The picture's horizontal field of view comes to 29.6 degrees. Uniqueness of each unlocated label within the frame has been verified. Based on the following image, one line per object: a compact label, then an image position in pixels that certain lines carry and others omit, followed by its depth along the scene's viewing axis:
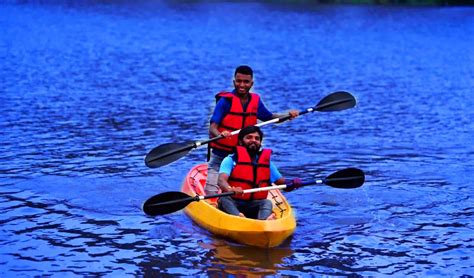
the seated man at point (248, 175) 10.45
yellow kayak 10.05
